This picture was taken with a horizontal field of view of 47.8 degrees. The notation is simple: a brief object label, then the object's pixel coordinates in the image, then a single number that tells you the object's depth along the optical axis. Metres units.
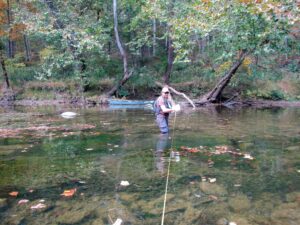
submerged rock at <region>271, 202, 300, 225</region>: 4.36
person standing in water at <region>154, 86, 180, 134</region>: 9.87
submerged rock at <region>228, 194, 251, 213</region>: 4.81
